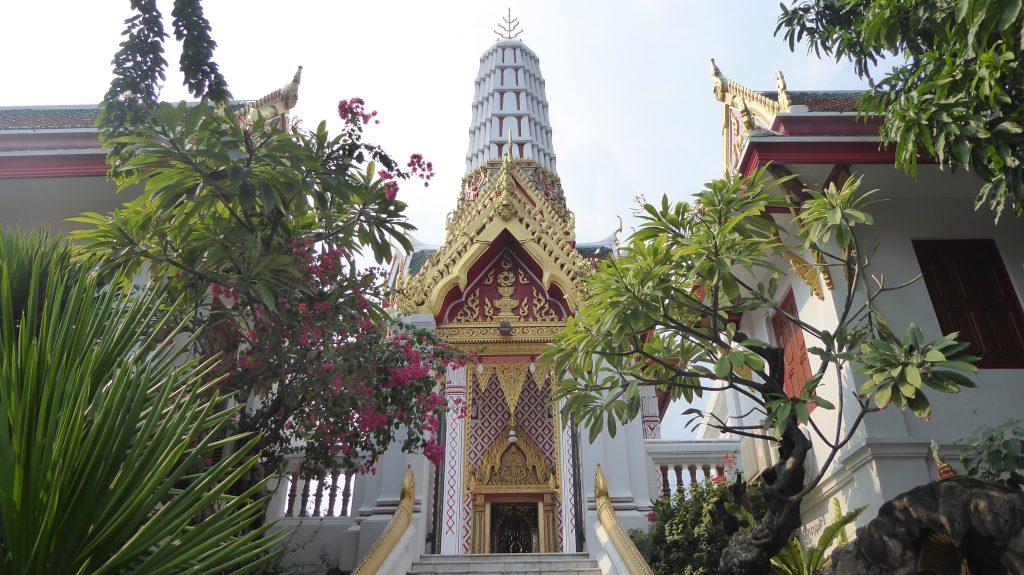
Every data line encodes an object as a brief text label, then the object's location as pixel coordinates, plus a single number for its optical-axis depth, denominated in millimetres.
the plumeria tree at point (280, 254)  4121
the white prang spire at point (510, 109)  14836
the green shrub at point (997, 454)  4145
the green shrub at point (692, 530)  5906
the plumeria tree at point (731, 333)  3904
